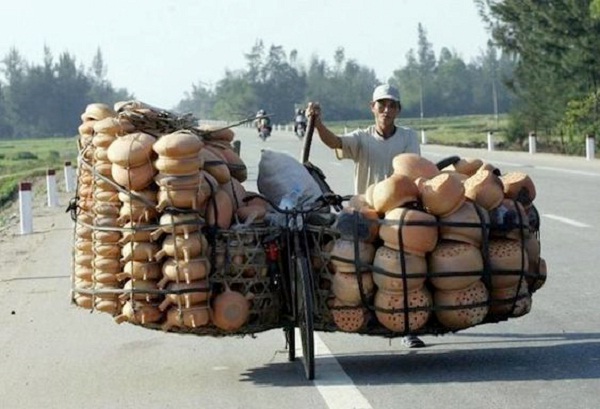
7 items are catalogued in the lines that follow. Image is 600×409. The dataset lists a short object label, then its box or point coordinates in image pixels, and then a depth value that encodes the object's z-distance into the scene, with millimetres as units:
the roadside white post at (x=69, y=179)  35281
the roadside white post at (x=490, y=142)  52019
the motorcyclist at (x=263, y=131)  65200
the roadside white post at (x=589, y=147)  37869
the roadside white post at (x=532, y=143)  46062
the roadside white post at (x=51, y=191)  28886
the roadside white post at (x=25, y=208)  21895
